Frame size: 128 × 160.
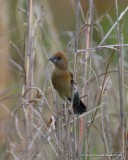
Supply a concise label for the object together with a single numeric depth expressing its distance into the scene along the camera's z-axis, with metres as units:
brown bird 7.27
